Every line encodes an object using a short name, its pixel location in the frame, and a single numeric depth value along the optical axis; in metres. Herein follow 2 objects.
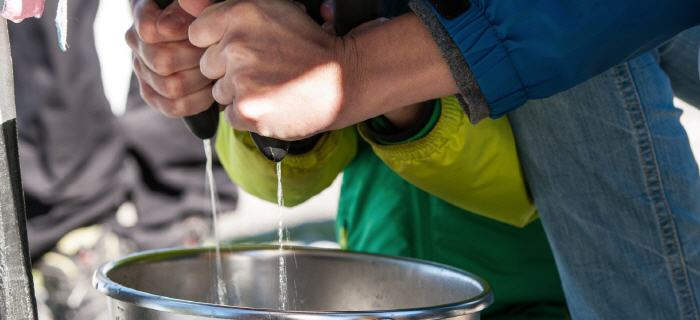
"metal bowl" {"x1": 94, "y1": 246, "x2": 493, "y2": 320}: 1.18
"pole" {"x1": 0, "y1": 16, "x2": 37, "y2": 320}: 1.01
